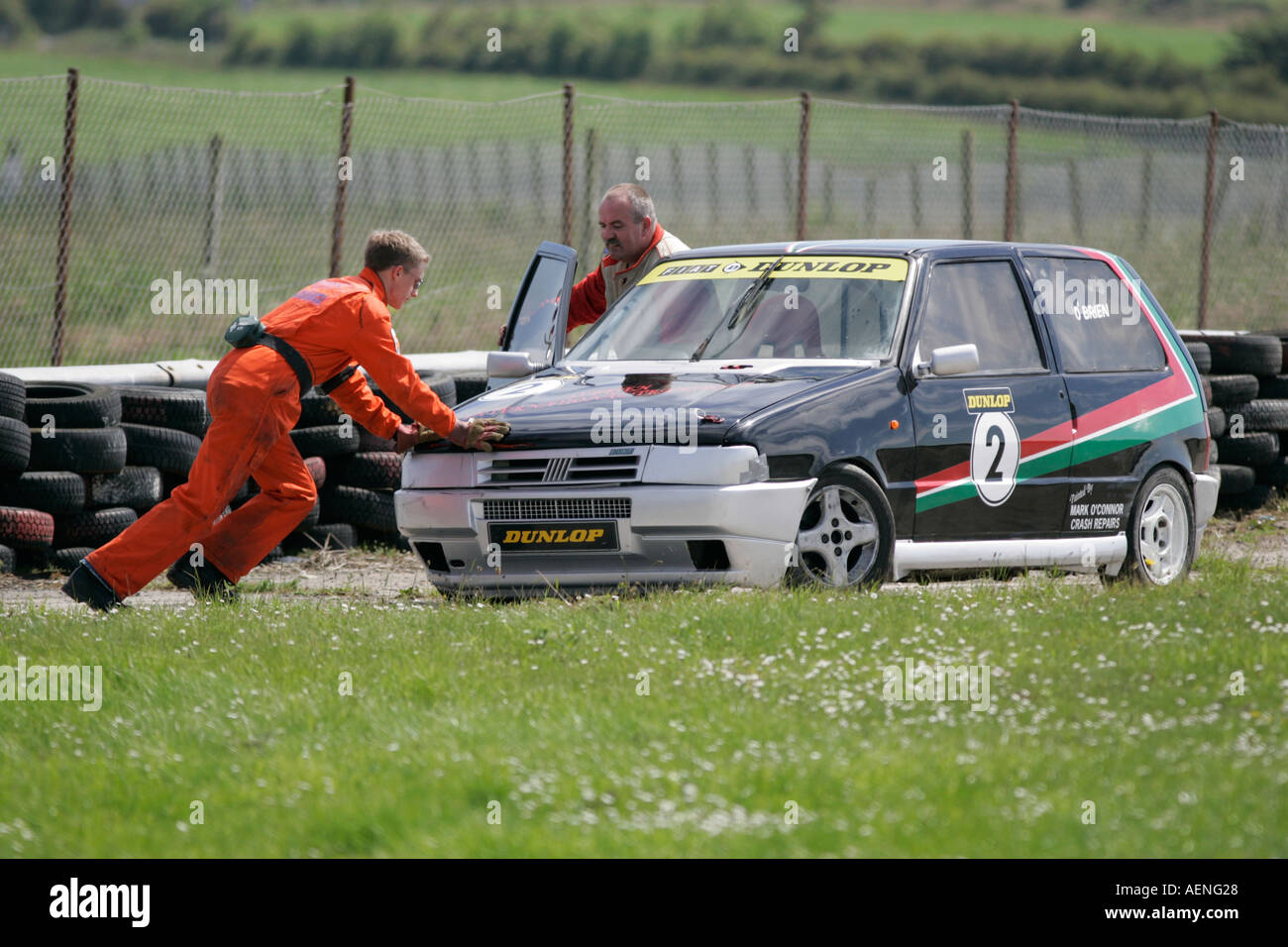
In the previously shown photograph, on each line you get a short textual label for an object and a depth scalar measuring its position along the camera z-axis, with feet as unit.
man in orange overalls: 50.90
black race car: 47.55
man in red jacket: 63.77
